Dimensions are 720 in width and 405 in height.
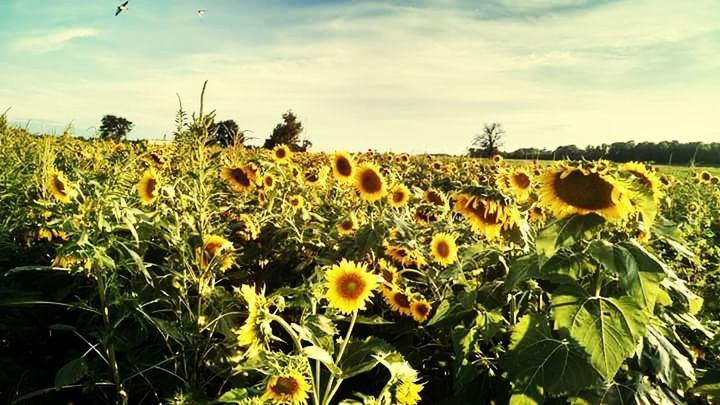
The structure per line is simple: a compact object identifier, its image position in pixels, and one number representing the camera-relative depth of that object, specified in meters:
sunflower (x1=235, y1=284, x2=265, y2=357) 1.77
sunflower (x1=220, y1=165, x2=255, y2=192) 4.04
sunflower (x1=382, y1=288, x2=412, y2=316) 2.79
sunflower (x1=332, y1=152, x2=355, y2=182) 4.27
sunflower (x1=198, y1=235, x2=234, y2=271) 2.28
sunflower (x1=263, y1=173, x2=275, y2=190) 4.19
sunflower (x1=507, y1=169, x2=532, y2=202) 3.18
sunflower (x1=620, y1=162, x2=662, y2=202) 2.62
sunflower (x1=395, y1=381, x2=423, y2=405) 1.82
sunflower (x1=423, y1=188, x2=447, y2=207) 4.52
